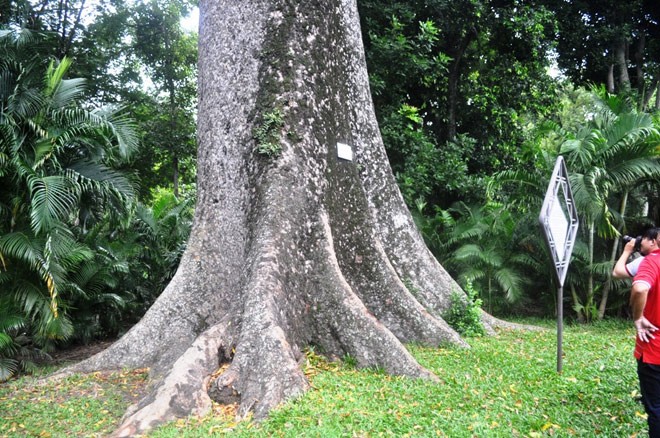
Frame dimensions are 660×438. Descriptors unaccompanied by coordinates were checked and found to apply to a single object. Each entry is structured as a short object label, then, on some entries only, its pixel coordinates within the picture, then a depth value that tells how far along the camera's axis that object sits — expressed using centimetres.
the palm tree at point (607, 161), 895
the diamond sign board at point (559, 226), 466
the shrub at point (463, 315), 711
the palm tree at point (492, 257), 1032
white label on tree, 638
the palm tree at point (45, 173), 715
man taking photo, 342
